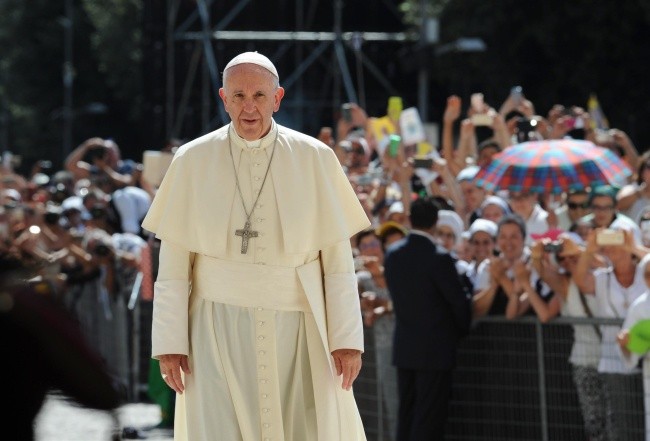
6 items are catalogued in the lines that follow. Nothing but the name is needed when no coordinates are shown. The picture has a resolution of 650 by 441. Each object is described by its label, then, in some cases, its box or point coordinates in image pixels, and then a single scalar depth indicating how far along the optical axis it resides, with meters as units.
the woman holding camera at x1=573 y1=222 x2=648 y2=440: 18.41
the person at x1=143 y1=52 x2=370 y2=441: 13.03
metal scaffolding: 60.87
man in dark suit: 19.81
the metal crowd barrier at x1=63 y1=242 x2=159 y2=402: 29.84
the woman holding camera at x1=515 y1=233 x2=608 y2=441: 18.75
